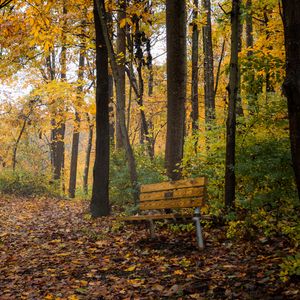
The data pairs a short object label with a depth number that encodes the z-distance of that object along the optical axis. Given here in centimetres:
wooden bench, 653
